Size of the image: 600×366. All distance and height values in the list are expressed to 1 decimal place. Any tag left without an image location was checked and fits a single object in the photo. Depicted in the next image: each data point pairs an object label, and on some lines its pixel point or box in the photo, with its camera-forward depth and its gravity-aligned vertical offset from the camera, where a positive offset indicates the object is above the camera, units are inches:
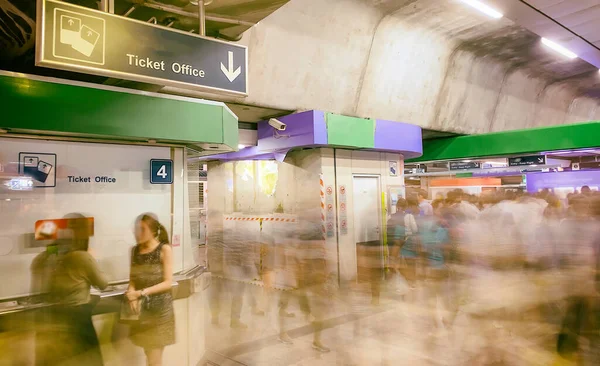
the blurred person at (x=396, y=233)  250.5 -19.2
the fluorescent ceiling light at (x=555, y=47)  278.9 +104.4
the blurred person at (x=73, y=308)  141.6 -33.7
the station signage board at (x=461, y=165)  550.3 +45.8
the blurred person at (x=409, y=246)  243.9 -26.6
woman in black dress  152.3 -30.3
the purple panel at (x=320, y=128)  285.4 +51.5
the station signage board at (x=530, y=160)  465.1 +41.7
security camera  297.7 +57.4
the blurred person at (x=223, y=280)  262.7 -60.3
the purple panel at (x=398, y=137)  335.6 +53.6
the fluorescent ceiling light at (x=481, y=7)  220.2 +106.1
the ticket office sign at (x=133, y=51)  120.0 +50.2
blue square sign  201.3 +17.8
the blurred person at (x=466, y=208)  253.3 -5.5
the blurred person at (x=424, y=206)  277.9 -4.1
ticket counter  158.7 +11.2
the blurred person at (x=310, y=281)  237.2 -52.2
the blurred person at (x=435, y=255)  236.7 -31.5
